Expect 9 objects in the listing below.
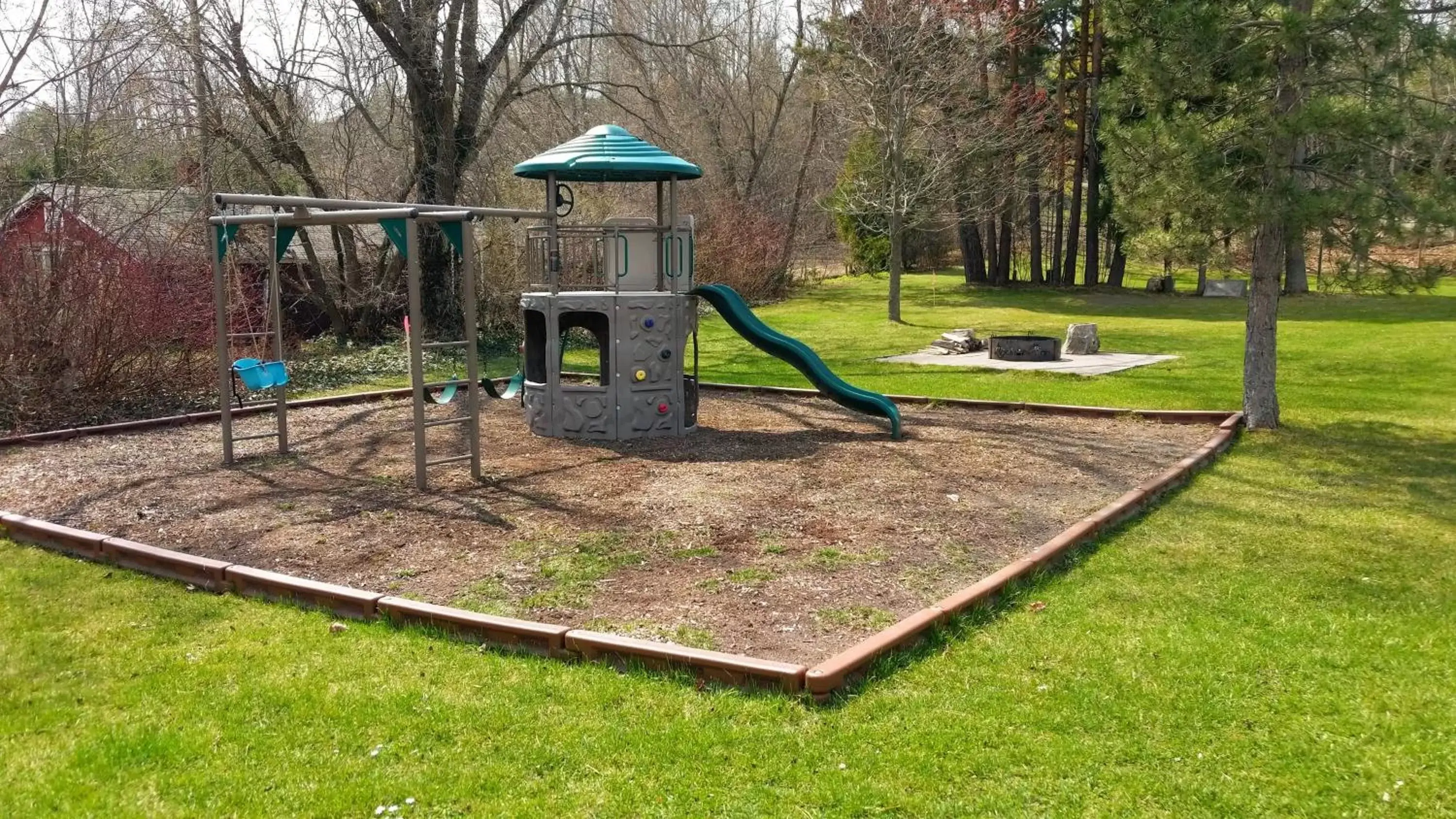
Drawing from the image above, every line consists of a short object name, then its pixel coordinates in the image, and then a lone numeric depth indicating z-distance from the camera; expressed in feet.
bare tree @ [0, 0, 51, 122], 33.76
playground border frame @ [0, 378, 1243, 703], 12.75
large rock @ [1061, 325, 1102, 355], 51.29
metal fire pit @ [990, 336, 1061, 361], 48.96
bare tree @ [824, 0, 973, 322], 69.31
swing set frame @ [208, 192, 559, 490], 22.62
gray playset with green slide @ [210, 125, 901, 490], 29.84
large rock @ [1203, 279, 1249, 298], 89.35
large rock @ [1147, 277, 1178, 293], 91.50
